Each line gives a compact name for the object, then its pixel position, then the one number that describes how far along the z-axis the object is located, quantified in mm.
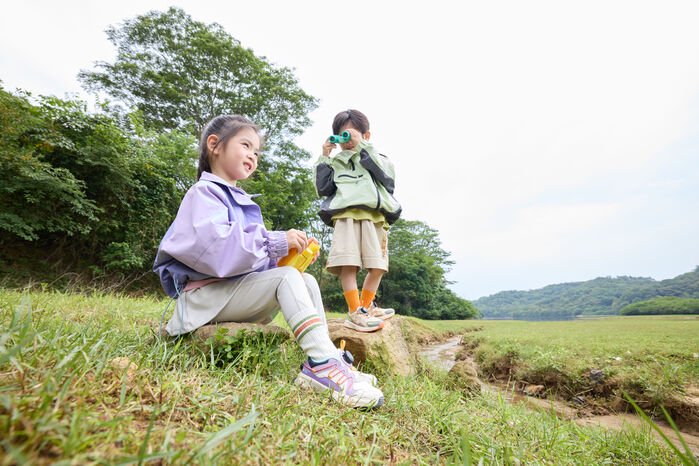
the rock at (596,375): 3467
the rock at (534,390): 3653
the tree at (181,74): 13672
